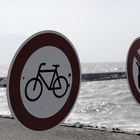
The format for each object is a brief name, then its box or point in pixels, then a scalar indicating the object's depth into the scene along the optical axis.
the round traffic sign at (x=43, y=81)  2.19
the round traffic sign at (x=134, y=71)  3.10
